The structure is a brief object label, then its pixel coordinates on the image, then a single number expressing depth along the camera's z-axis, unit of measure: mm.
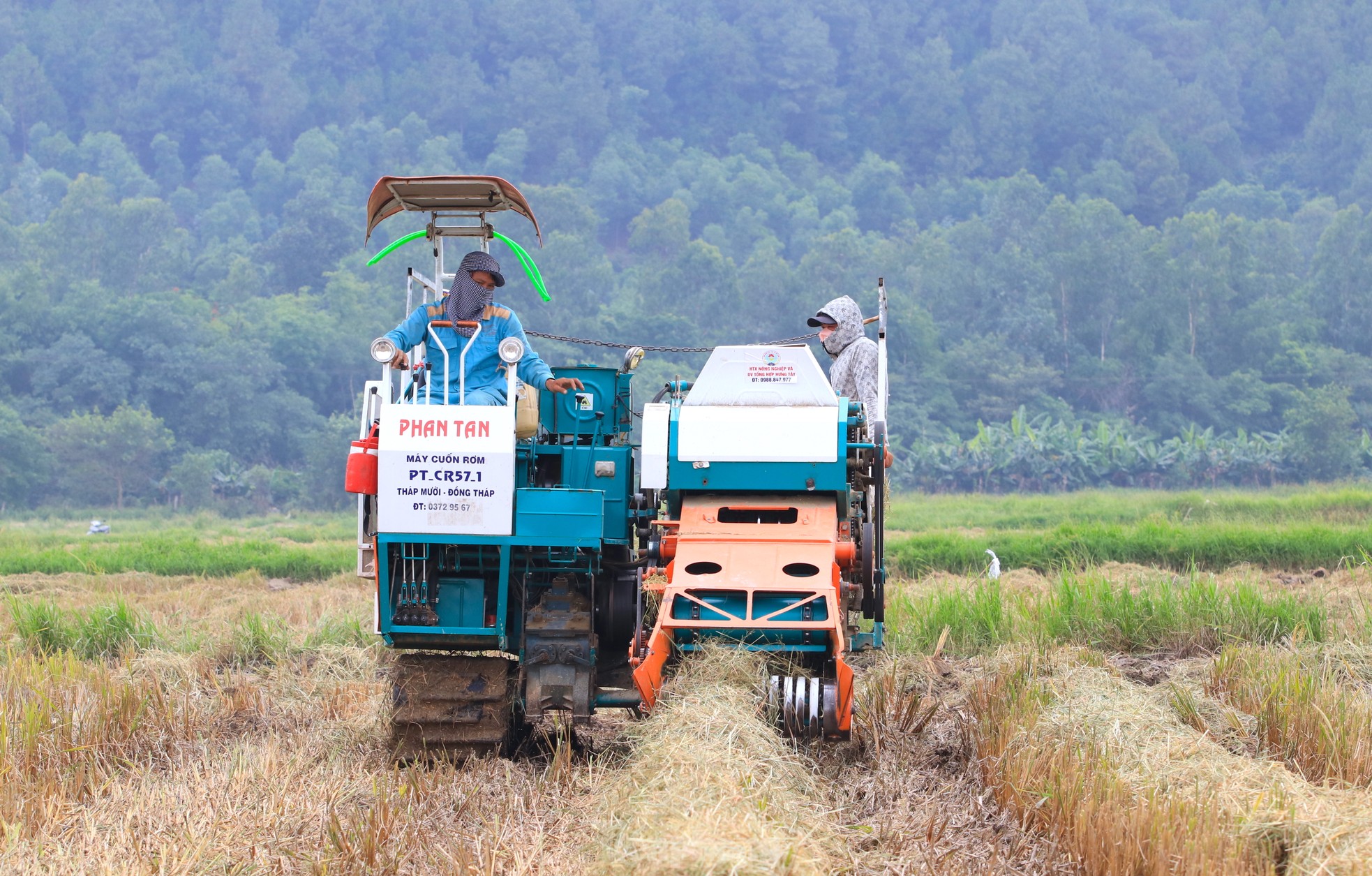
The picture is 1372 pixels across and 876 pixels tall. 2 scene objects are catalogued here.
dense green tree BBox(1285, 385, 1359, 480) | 108937
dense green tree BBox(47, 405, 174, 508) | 110500
